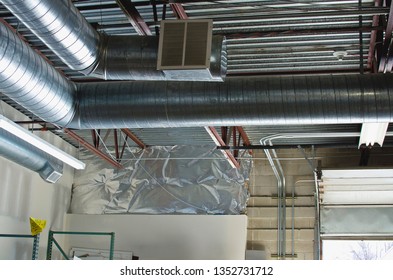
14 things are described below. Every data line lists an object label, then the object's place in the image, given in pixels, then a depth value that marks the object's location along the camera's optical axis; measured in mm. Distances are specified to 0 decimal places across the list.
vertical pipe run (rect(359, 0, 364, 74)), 5124
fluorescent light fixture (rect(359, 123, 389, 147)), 6141
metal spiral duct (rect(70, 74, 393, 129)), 4961
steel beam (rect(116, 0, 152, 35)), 4844
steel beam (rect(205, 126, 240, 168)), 6944
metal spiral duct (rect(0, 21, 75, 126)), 4395
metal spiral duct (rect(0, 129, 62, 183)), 6711
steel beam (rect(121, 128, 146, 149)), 8500
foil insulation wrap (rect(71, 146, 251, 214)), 8820
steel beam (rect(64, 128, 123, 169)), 7727
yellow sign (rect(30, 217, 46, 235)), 7555
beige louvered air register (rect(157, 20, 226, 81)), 4355
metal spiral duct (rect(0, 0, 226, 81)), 4090
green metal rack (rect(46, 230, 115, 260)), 7889
